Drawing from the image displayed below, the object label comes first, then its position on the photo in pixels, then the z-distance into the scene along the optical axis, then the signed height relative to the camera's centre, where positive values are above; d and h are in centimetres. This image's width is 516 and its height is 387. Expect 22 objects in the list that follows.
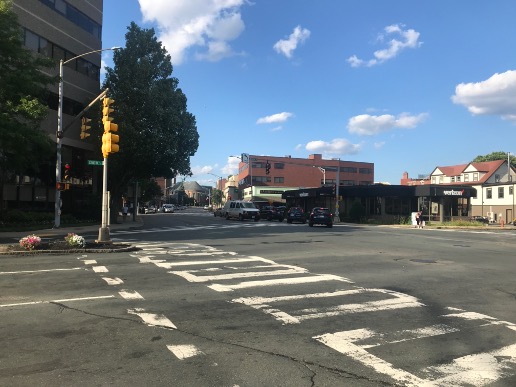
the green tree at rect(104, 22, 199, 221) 3425 +700
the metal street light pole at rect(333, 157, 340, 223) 4819 -75
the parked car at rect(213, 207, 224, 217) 5357 -145
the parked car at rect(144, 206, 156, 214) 8644 -221
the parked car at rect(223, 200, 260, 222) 4506 -96
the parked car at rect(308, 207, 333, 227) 3434 -113
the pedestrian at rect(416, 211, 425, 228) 4181 -147
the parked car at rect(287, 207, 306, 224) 4162 -128
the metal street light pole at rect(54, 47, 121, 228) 2502 +179
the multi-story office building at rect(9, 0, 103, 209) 3094 +1072
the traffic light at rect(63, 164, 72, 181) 2586 +158
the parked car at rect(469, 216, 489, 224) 5606 -172
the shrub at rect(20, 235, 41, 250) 1446 -148
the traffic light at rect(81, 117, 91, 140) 2159 +352
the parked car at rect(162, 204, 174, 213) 8944 -164
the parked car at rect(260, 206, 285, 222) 4647 -116
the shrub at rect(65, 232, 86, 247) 1519 -147
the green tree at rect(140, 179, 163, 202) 7304 +152
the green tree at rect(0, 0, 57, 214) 1948 +485
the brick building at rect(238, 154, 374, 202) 10503 +677
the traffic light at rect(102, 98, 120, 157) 1586 +221
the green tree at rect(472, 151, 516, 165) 9269 +1063
